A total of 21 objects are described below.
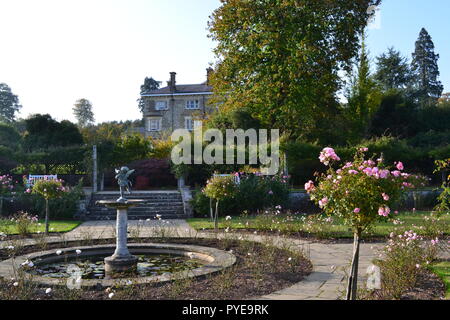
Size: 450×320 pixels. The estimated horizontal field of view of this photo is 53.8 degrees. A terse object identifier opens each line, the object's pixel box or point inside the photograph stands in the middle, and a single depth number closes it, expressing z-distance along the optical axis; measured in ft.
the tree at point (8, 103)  236.22
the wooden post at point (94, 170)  63.13
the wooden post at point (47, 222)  36.58
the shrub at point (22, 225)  36.22
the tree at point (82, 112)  264.31
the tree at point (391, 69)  148.66
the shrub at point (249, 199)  51.24
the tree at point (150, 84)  228.45
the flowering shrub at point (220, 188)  39.75
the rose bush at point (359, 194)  16.81
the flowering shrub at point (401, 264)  18.19
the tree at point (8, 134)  124.35
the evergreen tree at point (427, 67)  175.11
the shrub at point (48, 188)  38.01
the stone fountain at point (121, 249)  24.72
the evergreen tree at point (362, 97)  94.79
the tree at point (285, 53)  70.28
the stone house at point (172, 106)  147.33
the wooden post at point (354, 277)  16.67
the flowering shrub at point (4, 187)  52.03
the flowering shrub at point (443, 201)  22.95
